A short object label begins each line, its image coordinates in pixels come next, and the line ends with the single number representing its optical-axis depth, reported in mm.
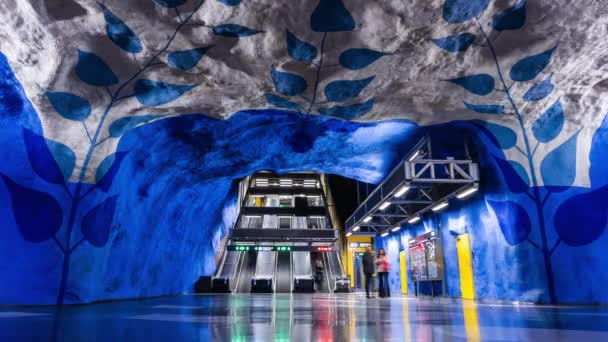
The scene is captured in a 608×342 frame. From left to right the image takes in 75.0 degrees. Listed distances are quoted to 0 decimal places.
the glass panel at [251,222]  27375
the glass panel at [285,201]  32094
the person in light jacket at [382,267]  13352
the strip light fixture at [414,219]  16103
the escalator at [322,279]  22353
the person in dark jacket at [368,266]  13492
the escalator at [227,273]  21181
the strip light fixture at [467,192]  10805
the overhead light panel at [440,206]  13145
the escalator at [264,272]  21281
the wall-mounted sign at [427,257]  14238
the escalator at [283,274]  22250
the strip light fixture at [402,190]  11211
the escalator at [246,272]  21917
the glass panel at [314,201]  30919
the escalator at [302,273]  21688
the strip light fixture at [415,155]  11144
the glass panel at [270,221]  27328
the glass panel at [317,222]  27436
